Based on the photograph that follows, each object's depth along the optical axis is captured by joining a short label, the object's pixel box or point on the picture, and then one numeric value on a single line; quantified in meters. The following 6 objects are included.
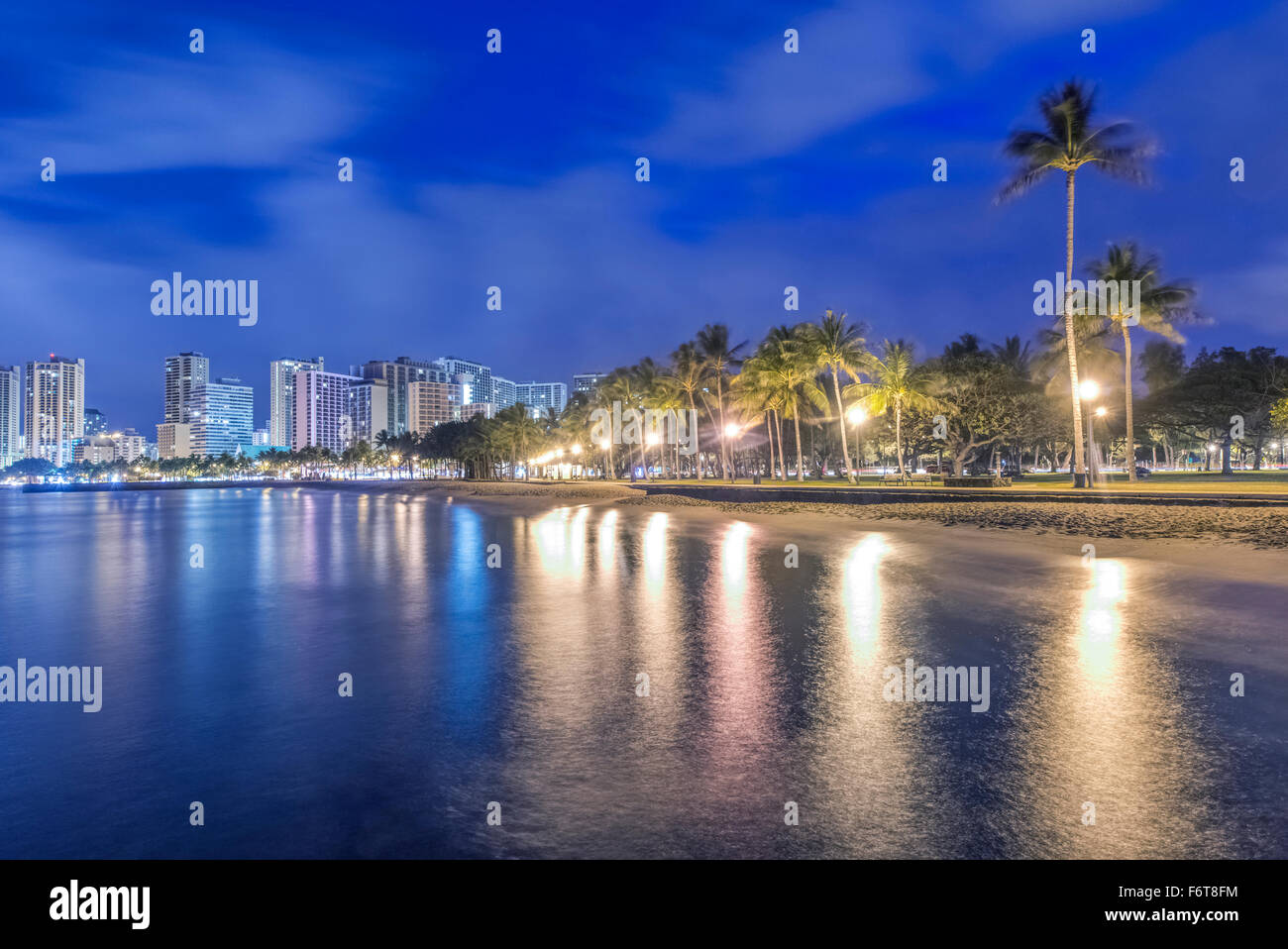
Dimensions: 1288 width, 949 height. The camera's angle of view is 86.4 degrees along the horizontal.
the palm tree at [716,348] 70.62
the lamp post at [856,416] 48.22
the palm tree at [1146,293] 35.78
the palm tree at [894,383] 50.94
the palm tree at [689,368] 71.06
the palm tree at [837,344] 49.84
